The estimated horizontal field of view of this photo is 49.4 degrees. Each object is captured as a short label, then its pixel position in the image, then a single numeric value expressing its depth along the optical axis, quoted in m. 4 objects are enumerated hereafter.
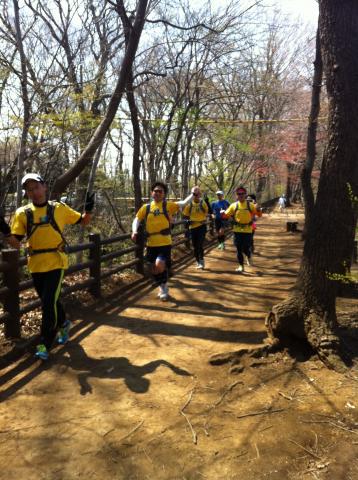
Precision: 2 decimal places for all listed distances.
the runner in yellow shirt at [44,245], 4.20
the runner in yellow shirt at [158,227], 6.64
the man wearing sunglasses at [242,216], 8.84
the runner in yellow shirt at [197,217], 9.45
